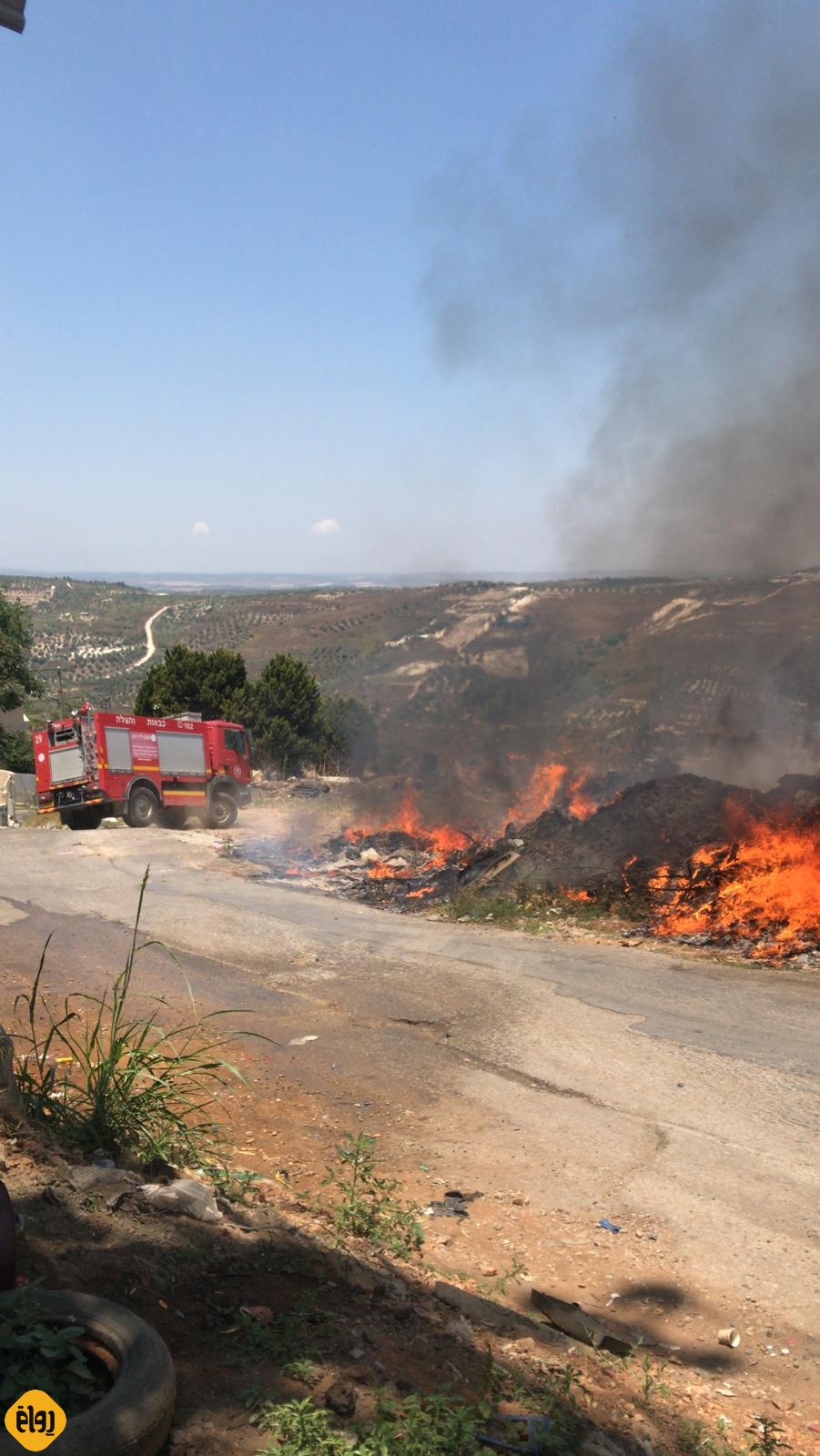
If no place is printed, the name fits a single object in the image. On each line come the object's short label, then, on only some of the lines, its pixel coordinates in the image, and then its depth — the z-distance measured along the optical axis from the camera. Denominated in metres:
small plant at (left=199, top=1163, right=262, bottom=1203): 4.71
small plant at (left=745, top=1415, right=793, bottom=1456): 3.40
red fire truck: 21.39
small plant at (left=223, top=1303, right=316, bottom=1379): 3.18
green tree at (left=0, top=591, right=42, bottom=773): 35.72
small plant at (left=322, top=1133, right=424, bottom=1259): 4.63
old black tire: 2.48
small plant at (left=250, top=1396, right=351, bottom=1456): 2.69
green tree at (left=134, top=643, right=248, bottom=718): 36.84
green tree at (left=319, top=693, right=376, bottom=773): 29.31
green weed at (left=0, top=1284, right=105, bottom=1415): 2.55
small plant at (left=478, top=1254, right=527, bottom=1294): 4.42
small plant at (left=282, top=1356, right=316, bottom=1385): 3.08
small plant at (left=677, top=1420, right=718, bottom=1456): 3.34
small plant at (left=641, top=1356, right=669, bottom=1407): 3.64
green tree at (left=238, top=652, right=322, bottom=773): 36.88
